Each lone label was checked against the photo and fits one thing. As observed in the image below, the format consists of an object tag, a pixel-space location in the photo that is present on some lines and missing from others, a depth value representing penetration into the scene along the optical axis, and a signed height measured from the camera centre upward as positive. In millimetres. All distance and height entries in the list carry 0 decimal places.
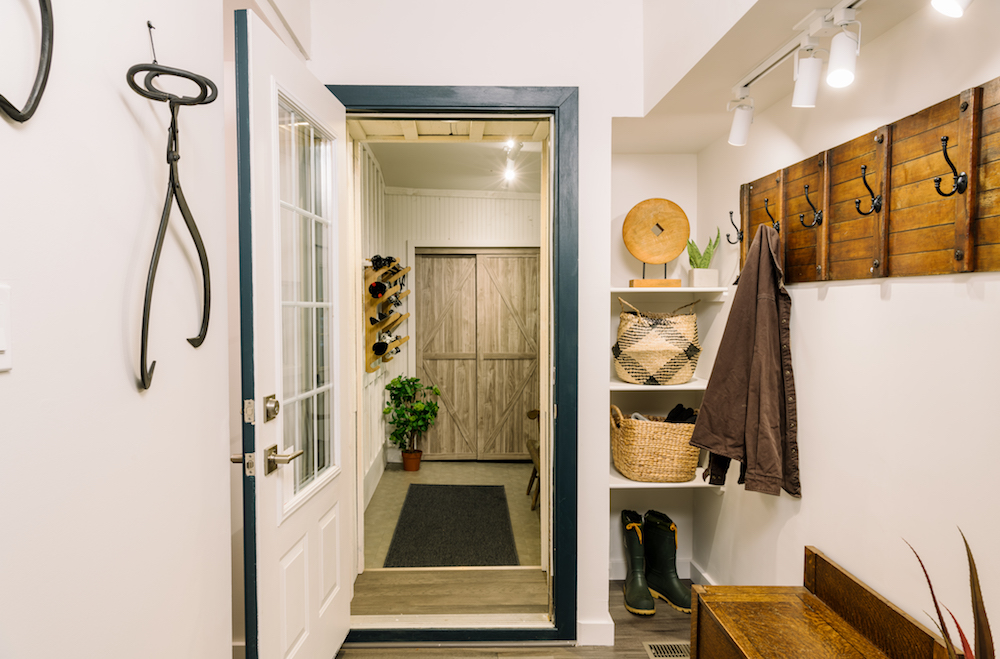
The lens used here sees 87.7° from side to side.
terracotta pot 4555 -1282
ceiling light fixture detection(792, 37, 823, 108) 1386 +628
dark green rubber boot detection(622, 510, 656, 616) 2322 -1200
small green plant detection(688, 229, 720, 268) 2328 +264
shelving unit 2549 -470
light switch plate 698 -26
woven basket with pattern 2258 -147
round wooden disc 2400 +382
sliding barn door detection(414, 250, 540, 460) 4887 -325
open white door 1356 -115
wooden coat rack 1141 +302
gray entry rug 2865 -1354
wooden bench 1306 -864
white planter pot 2322 +160
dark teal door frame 2004 +299
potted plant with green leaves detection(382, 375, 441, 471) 4477 -877
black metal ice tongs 949 +325
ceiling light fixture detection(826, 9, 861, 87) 1253 +624
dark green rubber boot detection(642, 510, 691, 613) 2393 -1159
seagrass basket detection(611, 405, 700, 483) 2219 -593
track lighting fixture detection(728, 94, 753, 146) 1769 +644
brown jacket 1760 -246
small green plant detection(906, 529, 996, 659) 694 -425
